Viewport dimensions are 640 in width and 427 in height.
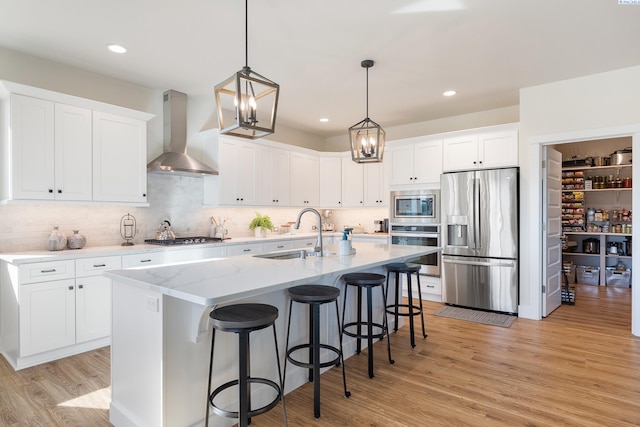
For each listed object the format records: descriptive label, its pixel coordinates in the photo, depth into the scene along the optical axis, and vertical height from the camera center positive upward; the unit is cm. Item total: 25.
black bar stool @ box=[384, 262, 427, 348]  339 -58
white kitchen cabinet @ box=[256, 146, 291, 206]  533 +58
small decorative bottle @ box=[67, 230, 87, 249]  353 -24
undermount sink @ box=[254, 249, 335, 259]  307 -35
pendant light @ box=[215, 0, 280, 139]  199 +63
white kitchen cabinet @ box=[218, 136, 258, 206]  481 +60
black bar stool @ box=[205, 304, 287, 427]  176 -57
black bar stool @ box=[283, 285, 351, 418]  224 -67
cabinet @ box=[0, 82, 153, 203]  312 +65
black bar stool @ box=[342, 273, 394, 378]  276 -69
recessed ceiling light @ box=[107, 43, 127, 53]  318 +151
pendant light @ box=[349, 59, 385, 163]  305 +60
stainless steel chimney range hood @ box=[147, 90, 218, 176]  424 +97
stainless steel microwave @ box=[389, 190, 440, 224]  511 +10
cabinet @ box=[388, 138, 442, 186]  511 +76
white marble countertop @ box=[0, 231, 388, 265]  300 -33
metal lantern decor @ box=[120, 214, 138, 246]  410 -14
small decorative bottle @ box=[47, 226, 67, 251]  340 -23
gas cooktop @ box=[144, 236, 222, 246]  406 -30
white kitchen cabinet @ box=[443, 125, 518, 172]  447 +83
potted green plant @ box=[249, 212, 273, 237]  544 -15
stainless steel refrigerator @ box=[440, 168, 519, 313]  439 -32
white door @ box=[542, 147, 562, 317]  432 -26
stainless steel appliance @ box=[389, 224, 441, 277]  507 -36
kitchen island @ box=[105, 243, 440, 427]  187 -67
